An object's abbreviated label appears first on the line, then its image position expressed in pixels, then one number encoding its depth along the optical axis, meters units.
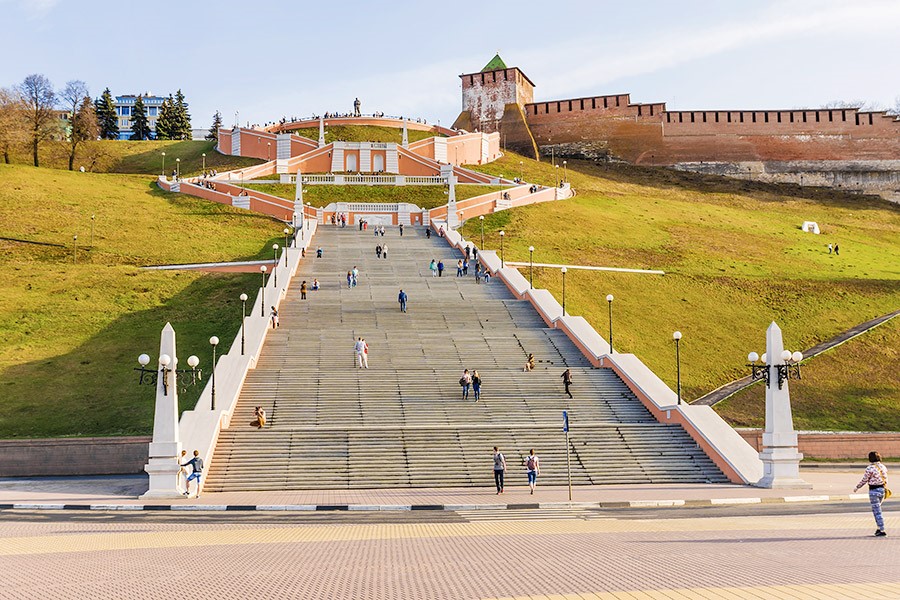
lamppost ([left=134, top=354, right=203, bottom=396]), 21.12
